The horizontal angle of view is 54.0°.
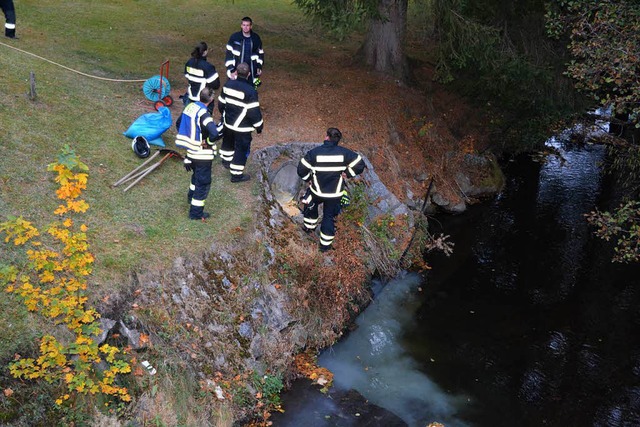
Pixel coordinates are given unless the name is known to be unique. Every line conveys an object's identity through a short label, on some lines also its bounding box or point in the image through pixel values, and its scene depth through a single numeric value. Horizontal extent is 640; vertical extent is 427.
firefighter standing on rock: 10.04
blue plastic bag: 11.65
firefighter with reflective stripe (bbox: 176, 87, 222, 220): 9.44
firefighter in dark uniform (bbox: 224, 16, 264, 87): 12.67
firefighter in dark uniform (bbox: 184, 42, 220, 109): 11.47
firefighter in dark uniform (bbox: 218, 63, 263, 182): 10.38
